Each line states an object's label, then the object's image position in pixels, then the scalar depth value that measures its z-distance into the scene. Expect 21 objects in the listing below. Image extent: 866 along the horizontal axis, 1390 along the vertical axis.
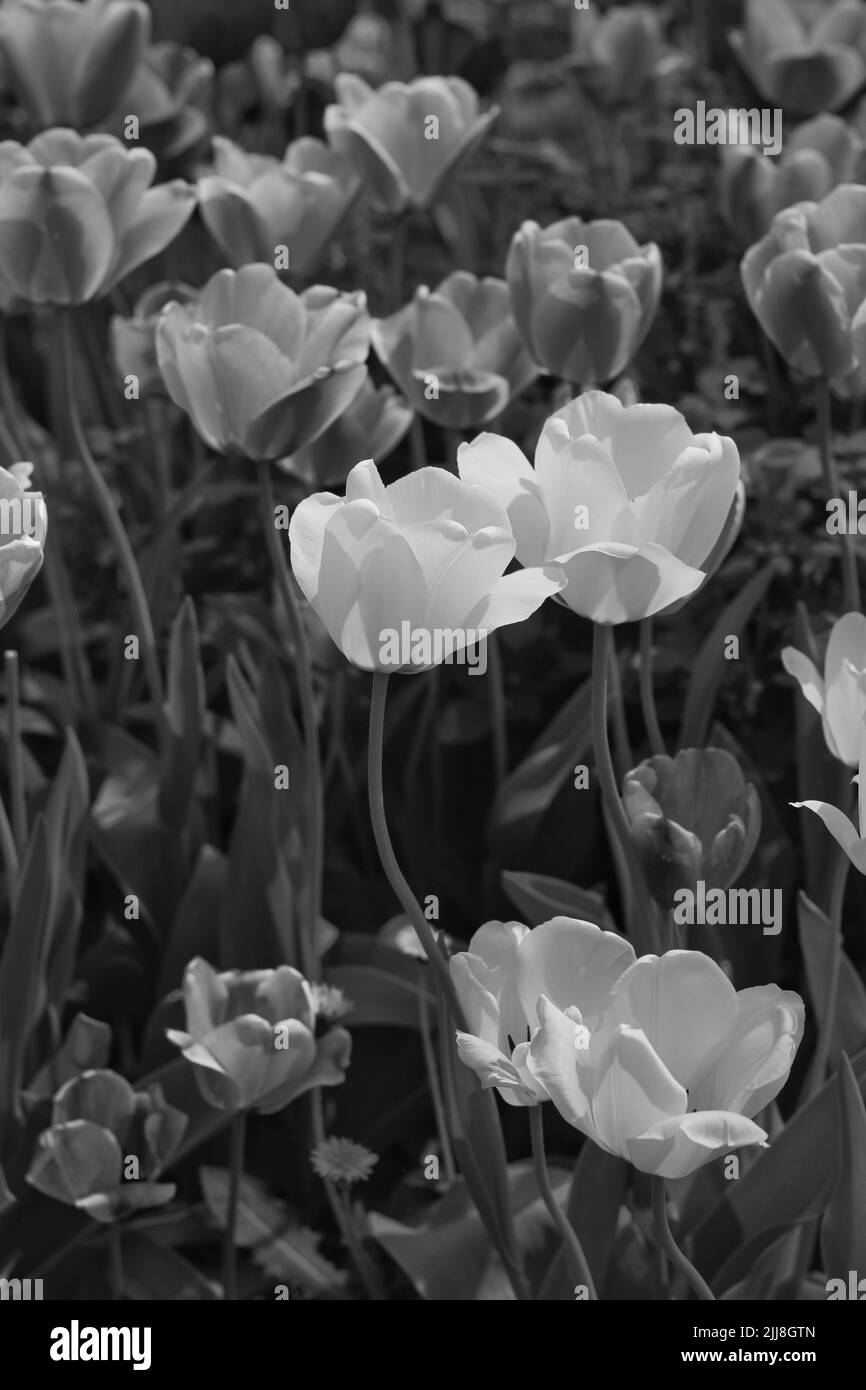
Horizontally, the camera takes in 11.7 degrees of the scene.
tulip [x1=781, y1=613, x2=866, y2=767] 1.37
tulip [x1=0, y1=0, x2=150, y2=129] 1.76
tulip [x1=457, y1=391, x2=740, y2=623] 1.33
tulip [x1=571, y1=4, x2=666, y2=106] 2.24
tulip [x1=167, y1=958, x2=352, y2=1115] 1.41
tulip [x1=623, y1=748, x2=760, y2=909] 1.36
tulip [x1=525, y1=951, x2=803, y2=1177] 1.26
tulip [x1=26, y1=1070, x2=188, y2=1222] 1.43
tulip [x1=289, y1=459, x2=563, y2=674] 1.30
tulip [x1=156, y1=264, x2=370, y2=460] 1.46
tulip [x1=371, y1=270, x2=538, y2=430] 1.58
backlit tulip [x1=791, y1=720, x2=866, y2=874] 1.30
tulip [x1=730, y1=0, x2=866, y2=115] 1.89
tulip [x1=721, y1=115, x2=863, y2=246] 1.67
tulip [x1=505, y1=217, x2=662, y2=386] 1.52
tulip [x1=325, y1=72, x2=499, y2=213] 1.70
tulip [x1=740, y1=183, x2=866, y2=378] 1.48
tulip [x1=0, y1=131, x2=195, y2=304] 1.53
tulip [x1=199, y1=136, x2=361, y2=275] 1.64
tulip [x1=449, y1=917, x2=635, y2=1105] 1.31
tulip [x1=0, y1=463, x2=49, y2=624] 1.34
